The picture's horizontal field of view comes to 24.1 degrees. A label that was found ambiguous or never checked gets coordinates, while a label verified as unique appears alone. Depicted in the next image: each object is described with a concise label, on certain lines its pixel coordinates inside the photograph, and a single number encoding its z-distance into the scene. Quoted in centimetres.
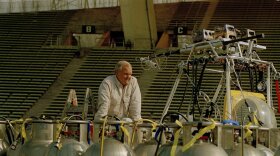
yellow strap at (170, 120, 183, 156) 513
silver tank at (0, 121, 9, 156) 703
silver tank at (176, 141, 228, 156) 492
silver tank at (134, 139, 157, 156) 575
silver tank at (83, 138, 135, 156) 550
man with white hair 731
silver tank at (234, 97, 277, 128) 830
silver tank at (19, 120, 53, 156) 623
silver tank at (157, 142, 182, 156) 519
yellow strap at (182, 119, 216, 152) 497
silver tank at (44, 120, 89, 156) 584
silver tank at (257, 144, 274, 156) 565
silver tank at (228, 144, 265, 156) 532
